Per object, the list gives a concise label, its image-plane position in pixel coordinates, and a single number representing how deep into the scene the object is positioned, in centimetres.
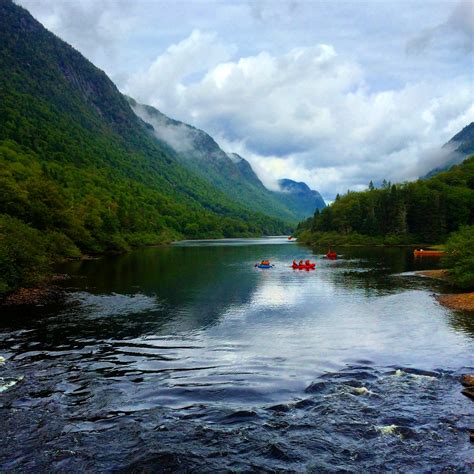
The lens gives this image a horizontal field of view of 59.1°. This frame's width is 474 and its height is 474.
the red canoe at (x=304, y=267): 8489
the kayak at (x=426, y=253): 11065
